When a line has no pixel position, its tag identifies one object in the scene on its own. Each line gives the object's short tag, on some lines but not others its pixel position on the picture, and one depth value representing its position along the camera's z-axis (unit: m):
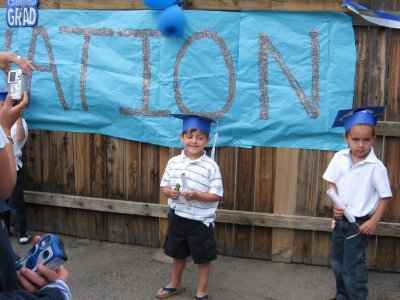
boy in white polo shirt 3.24
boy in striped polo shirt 3.55
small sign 4.63
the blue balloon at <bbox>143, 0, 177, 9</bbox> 4.07
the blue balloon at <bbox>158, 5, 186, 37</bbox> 3.98
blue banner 3.97
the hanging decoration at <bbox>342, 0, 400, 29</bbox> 3.73
